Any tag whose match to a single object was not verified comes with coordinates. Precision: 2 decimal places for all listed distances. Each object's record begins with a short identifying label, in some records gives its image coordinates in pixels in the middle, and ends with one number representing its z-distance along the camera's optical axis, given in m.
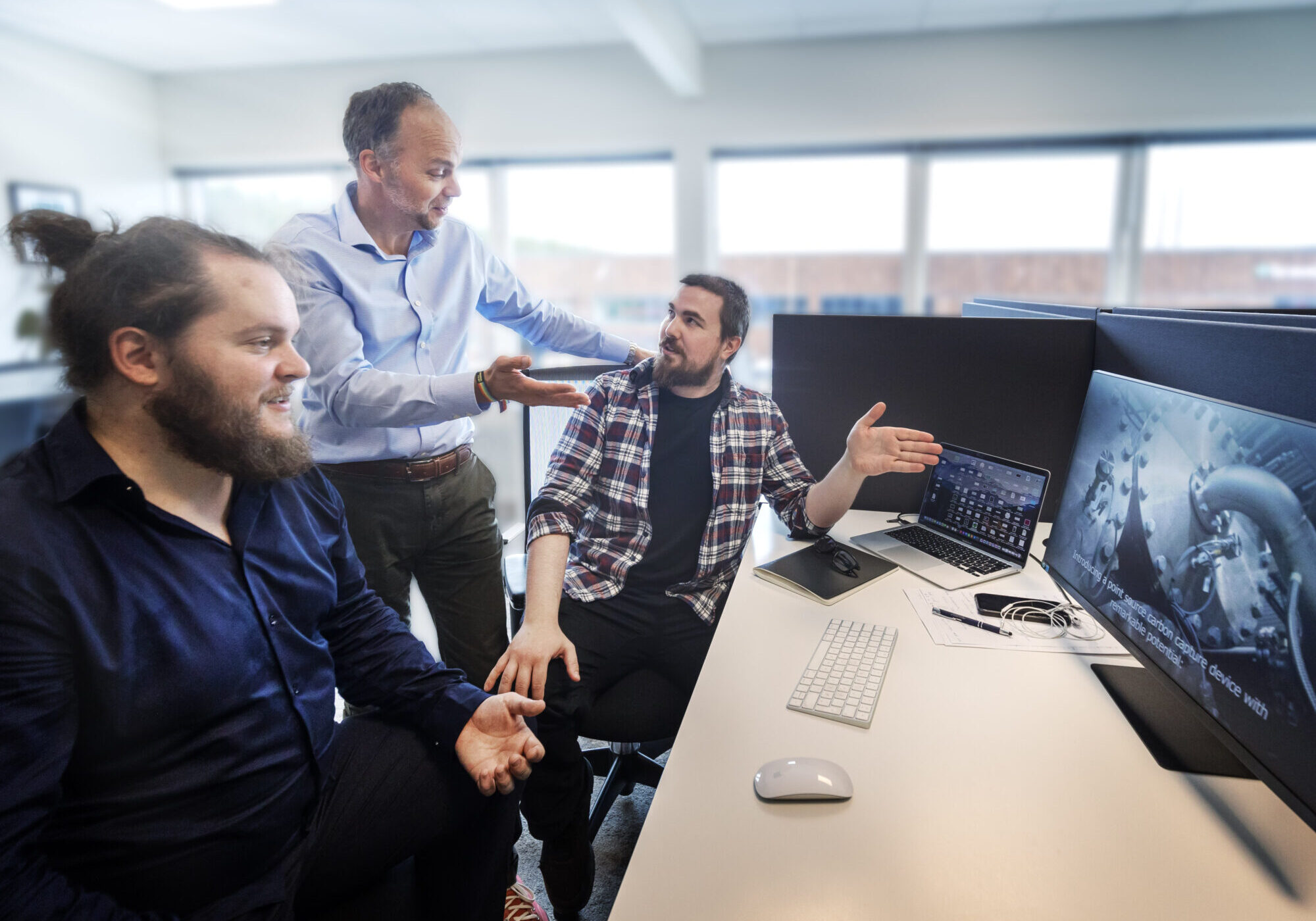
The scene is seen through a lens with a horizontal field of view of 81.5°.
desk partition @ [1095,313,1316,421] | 1.11
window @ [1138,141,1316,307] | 4.07
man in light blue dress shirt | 1.58
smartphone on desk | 1.31
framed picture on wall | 4.35
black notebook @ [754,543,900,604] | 1.41
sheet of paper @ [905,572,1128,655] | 1.22
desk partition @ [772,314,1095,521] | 1.77
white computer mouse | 0.85
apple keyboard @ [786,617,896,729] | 1.03
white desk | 0.73
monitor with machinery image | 0.74
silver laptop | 1.50
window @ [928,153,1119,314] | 4.28
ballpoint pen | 1.26
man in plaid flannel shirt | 1.44
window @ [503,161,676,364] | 4.76
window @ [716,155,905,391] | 4.52
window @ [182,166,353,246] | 5.14
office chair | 1.45
